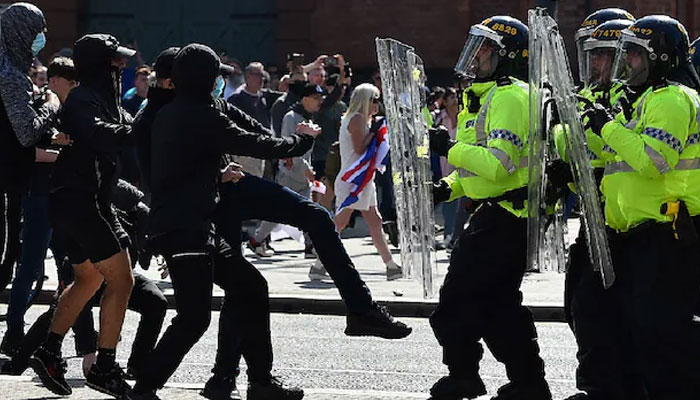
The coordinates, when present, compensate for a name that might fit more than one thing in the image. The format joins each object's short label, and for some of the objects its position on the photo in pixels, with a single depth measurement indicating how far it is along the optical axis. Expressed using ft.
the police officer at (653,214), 45.55
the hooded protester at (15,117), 55.62
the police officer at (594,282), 47.37
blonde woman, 90.33
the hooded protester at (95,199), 53.57
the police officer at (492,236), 49.49
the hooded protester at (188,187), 49.39
